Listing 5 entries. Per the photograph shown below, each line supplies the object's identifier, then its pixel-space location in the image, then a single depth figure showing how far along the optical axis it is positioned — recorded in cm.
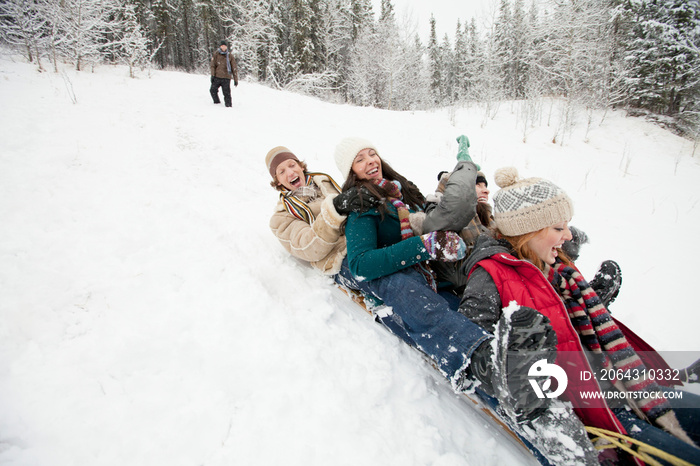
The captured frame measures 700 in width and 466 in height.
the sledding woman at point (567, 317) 138
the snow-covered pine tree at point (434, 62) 2694
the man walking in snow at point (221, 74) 785
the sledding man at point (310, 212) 205
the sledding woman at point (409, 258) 149
